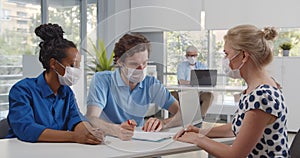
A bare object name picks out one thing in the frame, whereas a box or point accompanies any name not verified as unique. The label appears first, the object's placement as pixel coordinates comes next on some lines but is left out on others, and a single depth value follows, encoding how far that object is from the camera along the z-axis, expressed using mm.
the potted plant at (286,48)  5086
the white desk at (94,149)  1422
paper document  1632
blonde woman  1341
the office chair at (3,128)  1798
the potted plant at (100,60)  1530
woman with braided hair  1598
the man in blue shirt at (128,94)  1495
